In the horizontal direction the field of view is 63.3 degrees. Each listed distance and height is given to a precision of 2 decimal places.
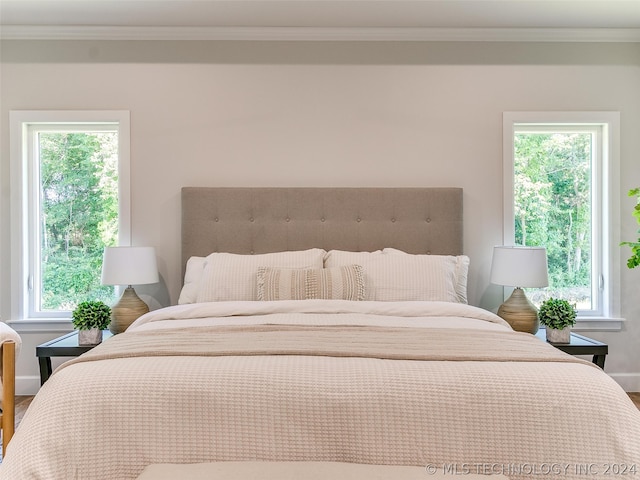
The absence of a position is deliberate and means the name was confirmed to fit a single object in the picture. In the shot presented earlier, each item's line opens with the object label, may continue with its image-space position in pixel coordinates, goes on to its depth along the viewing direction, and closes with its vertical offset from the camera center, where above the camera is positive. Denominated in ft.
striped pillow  9.52 -0.86
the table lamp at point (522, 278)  10.52 -0.86
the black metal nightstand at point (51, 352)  9.78 -2.14
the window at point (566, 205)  12.27 +0.73
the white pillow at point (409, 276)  9.97 -0.78
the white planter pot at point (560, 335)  10.28 -1.98
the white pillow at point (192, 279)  10.50 -0.85
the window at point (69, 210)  12.19 +0.69
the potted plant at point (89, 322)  10.17 -1.65
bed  5.03 -1.71
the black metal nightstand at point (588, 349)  9.95 -2.18
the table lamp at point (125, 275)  10.60 -0.76
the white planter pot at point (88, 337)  10.18 -1.93
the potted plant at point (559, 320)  10.26 -1.67
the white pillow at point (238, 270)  9.95 -0.63
